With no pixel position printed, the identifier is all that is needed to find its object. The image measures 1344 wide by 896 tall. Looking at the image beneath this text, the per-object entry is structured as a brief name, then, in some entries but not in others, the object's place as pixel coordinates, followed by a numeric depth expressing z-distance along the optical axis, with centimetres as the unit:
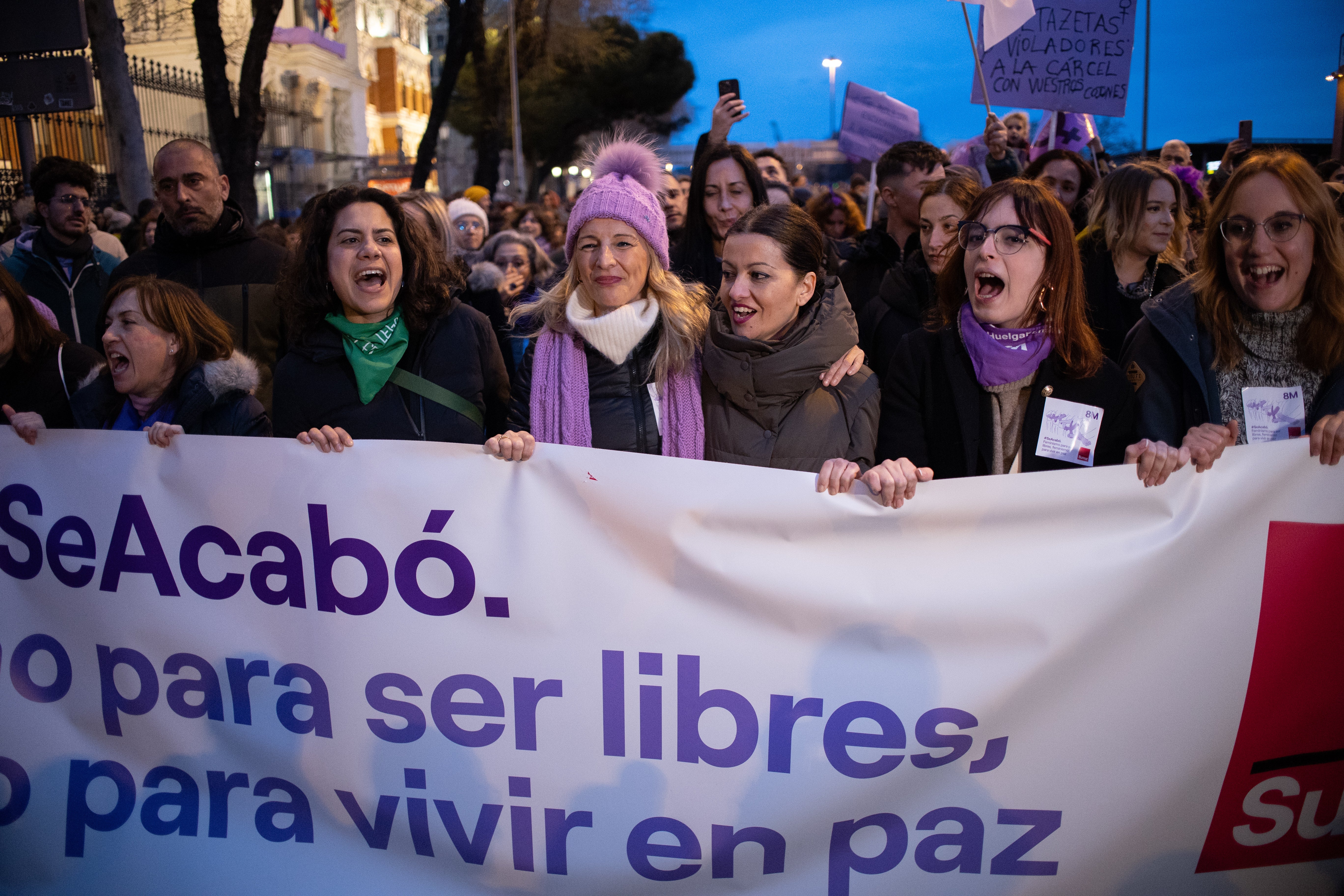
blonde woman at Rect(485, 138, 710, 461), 266
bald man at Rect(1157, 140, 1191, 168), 695
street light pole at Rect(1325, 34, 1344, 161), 1025
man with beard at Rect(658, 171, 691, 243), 496
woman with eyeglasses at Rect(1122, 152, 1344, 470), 250
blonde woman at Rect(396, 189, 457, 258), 393
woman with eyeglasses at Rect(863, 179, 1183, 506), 244
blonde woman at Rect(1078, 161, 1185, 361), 389
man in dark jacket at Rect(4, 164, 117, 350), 534
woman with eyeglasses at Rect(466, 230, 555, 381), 503
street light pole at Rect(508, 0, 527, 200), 2186
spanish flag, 3828
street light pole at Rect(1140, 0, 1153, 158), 1128
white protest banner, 225
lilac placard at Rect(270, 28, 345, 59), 3681
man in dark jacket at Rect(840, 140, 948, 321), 430
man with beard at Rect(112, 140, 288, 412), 405
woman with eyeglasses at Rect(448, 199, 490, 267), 682
